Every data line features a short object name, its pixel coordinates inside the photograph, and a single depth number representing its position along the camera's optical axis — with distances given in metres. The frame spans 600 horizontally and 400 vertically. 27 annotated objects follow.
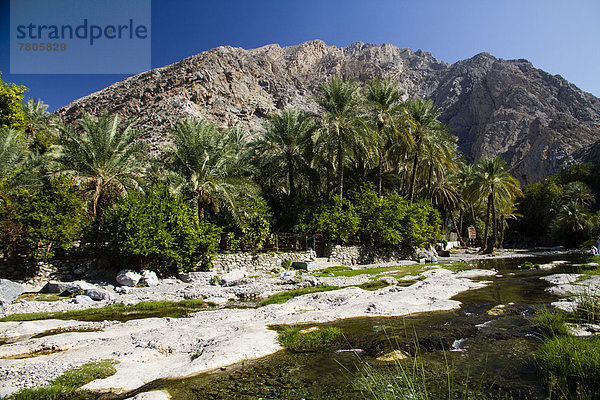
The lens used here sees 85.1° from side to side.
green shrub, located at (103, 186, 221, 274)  18.12
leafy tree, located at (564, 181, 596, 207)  54.87
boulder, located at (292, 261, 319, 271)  24.66
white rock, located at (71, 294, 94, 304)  13.57
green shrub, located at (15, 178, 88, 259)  16.88
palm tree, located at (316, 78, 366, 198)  27.95
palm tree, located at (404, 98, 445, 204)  34.25
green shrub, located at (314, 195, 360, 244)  27.95
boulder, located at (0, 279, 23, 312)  13.18
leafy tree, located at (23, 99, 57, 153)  35.25
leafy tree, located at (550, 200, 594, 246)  47.31
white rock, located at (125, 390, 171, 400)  4.66
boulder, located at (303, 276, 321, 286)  17.44
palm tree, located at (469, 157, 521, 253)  41.00
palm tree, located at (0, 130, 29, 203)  19.09
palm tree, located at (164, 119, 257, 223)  22.80
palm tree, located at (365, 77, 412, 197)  30.80
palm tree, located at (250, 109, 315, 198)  30.64
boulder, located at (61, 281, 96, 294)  15.20
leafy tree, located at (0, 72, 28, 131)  28.89
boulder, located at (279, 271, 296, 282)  18.58
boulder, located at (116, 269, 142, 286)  17.50
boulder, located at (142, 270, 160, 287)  17.87
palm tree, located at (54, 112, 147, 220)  20.20
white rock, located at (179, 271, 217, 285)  19.50
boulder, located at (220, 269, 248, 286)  18.36
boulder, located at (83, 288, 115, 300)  14.37
